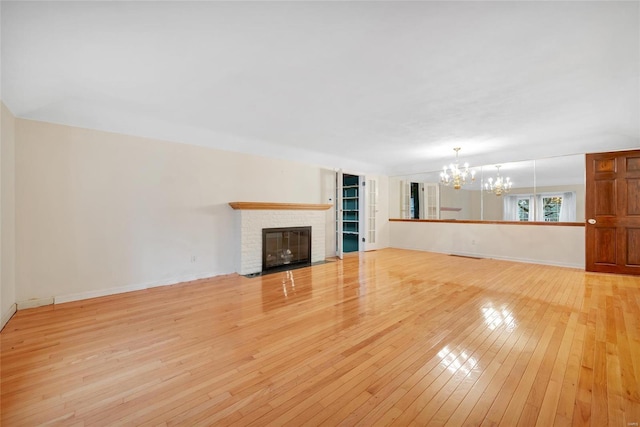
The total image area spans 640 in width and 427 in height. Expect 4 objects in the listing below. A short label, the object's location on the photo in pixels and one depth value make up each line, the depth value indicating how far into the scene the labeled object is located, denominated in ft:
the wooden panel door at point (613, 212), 14.99
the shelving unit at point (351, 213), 24.39
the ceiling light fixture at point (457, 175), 17.63
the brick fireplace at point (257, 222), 15.49
